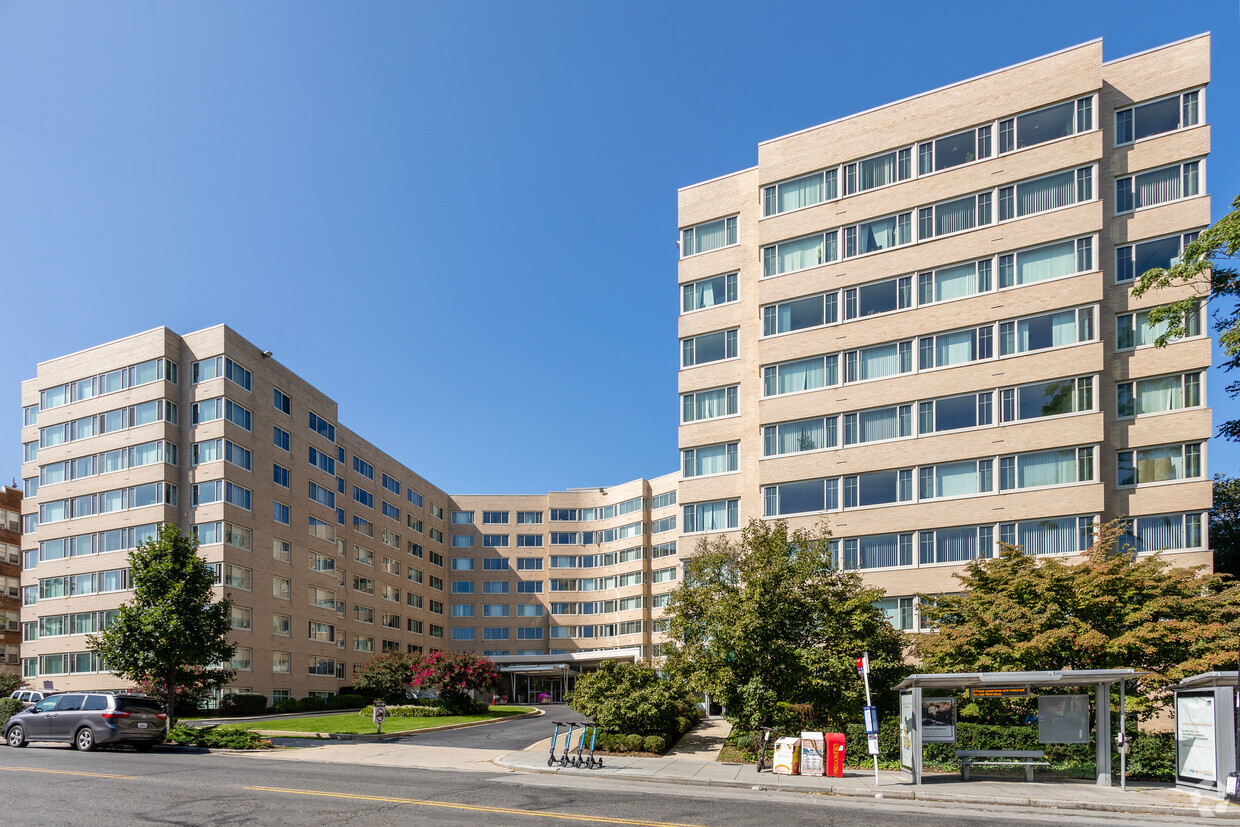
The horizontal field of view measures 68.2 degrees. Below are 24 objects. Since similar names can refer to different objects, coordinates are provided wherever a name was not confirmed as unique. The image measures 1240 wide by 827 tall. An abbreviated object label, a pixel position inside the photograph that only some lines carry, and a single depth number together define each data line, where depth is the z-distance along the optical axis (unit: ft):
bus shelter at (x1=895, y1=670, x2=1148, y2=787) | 71.82
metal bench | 75.92
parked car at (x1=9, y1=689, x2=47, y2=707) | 134.92
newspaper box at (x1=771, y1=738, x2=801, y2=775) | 78.18
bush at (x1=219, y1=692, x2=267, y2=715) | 167.12
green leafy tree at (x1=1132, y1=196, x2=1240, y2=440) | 94.73
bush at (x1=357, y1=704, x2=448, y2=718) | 153.28
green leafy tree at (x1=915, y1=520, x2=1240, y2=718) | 82.94
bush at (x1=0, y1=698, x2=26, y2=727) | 104.95
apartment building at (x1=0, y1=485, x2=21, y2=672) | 247.29
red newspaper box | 77.05
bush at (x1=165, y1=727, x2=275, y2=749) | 94.68
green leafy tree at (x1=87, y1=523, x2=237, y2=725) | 108.68
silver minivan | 86.94
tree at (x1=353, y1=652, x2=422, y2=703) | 168.04
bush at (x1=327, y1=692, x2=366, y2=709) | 201.46
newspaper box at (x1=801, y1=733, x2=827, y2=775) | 77.87
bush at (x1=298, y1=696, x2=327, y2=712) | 192.26
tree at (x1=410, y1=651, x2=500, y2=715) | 157.48
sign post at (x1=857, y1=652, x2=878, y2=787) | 73.26
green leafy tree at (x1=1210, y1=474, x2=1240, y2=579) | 146.41
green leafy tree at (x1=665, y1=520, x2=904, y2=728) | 94.07
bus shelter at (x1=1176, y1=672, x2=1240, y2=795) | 65.72
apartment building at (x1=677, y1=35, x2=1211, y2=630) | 124.67
